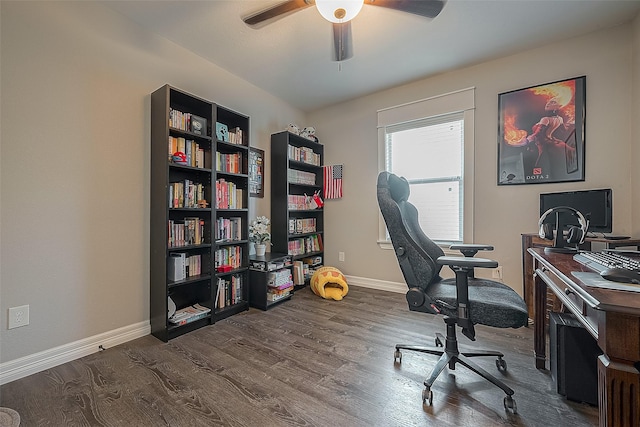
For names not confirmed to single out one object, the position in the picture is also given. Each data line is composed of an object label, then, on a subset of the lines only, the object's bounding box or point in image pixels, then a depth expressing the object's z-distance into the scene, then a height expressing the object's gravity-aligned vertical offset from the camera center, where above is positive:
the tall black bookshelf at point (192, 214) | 2.03 -0.01
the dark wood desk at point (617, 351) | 0.63 -0.36
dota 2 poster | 2.26 +0.75
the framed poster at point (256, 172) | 3.02 +0.50
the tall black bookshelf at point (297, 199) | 3.18 +0.19
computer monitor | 1.97 +0.06
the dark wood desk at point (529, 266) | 2.03 -0.47
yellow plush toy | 2.93 -0.85
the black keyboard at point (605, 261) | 0.98 -0.21
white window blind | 2.77 +0.67
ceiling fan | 1.52 +1.31
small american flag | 3.59 +0.45
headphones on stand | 1.44 -0.12
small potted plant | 2.85 -0.22
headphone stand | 1.53 -0.19
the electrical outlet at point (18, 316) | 1.52 -0.62
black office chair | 1.24 -0.45
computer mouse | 0.78 -0.20
